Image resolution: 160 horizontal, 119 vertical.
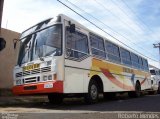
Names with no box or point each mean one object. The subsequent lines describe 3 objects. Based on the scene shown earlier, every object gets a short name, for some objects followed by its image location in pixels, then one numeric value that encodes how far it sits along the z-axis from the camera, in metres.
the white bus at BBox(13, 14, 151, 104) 4.30
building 7.27
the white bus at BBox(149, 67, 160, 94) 10.31
